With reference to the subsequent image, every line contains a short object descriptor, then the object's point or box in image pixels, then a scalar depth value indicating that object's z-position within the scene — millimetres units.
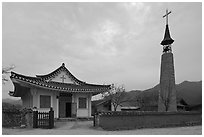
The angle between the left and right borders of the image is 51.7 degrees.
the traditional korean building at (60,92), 15789
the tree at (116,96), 35312
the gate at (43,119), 11797
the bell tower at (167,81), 19859
